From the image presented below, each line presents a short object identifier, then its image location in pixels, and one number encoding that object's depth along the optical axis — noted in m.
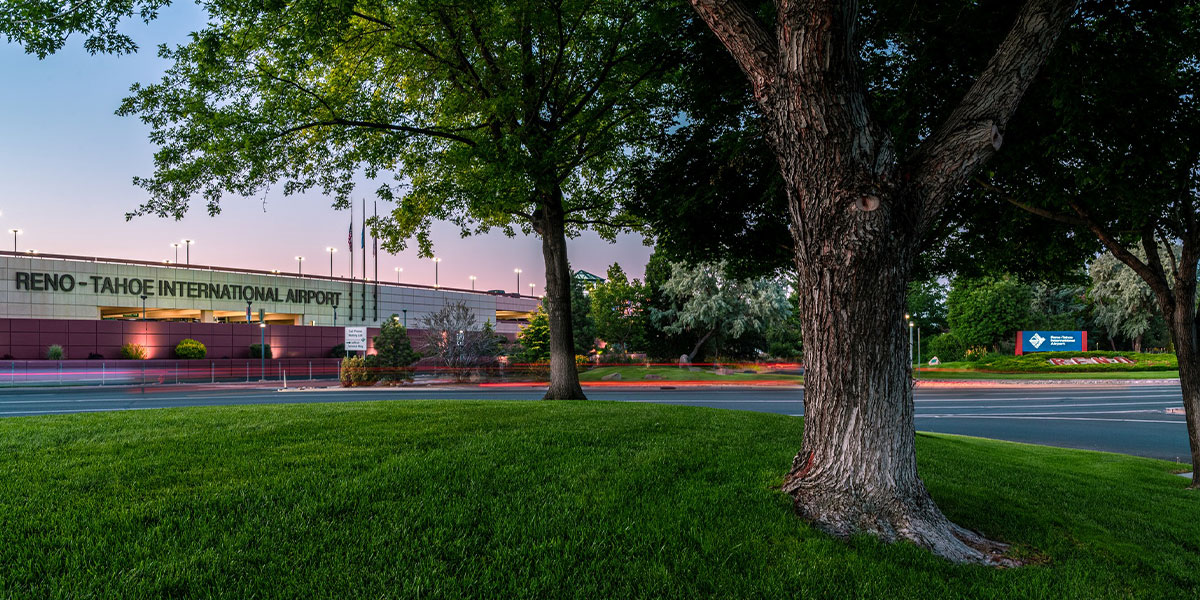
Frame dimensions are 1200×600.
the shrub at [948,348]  54.94
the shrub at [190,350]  43.25
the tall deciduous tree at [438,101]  11.96
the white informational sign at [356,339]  30.25
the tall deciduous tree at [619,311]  42.69
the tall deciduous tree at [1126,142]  6.81
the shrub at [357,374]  30.48
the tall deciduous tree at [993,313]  51.53
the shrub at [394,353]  32.66
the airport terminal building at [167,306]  43.31
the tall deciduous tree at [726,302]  39.00
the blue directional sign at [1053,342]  44.88
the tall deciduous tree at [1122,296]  42.34
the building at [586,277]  47.66
